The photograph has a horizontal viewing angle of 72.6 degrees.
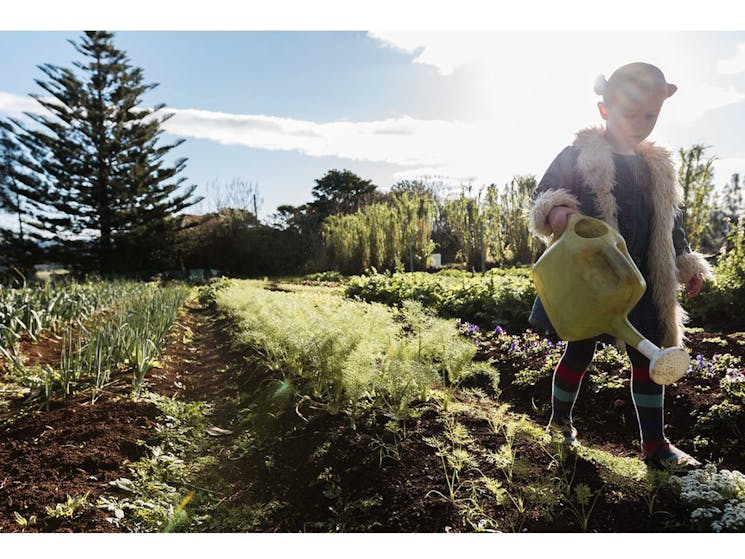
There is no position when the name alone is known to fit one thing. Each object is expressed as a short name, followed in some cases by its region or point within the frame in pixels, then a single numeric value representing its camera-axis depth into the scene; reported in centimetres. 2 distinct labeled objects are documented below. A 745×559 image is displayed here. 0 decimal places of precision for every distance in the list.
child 185
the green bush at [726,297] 425
